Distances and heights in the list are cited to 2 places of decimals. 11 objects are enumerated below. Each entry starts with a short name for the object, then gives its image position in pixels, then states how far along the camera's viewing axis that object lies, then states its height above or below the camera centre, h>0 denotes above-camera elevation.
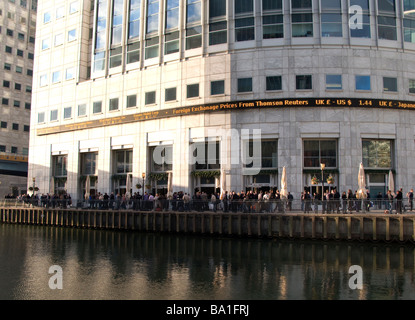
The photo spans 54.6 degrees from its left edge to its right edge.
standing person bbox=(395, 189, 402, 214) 28.53 -0.44
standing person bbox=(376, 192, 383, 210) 29.08 -0.23
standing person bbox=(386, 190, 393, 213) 28.75 -0.31
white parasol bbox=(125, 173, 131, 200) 41.57 +1.52
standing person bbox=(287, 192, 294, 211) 31.84 -0.32
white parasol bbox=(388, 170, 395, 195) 33.13 +1.39
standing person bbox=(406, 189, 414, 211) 28.64 -0.24
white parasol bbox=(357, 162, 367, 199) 30.41 +1.08
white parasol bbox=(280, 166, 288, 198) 33.08 +1.09
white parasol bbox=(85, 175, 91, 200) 45.28 +1.42
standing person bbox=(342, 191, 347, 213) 29.80 -0.42
